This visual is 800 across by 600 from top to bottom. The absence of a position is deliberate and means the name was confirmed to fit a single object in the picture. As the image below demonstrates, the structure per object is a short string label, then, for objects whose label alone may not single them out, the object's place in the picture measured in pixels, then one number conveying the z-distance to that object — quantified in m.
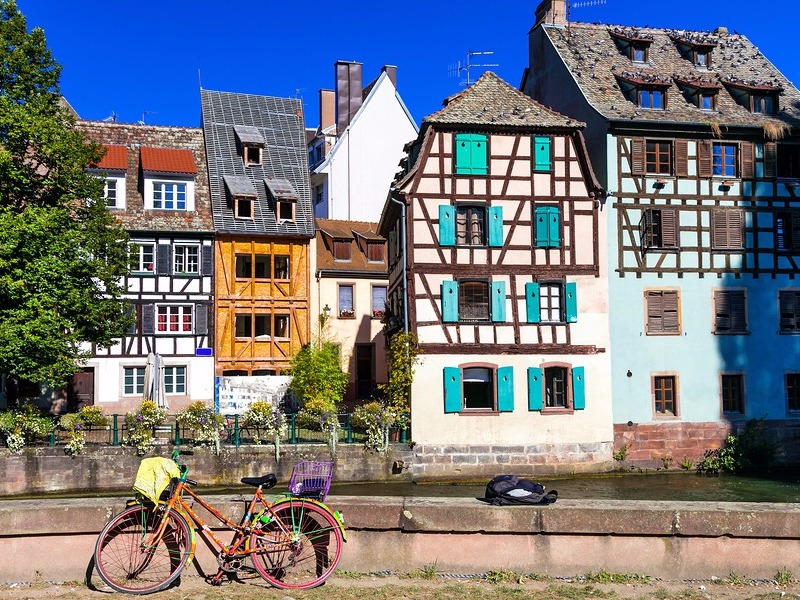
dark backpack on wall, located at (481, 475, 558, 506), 8.34
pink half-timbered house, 26.12
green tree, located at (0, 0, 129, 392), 24.55
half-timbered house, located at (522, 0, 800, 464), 27.53
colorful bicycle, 7.45
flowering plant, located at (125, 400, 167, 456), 23.81
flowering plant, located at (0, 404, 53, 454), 23.19
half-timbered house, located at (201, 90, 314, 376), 35.78
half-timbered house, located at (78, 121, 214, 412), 34.31
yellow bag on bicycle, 7.34
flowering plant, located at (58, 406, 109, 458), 23.44
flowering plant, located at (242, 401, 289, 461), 24.84
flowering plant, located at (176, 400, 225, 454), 24.31
